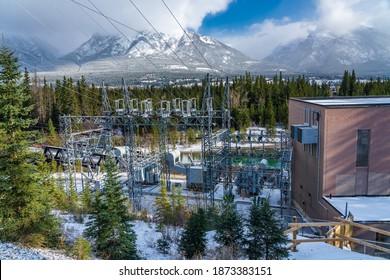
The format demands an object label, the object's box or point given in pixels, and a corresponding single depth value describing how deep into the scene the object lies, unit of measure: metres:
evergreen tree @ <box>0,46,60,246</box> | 7.77
